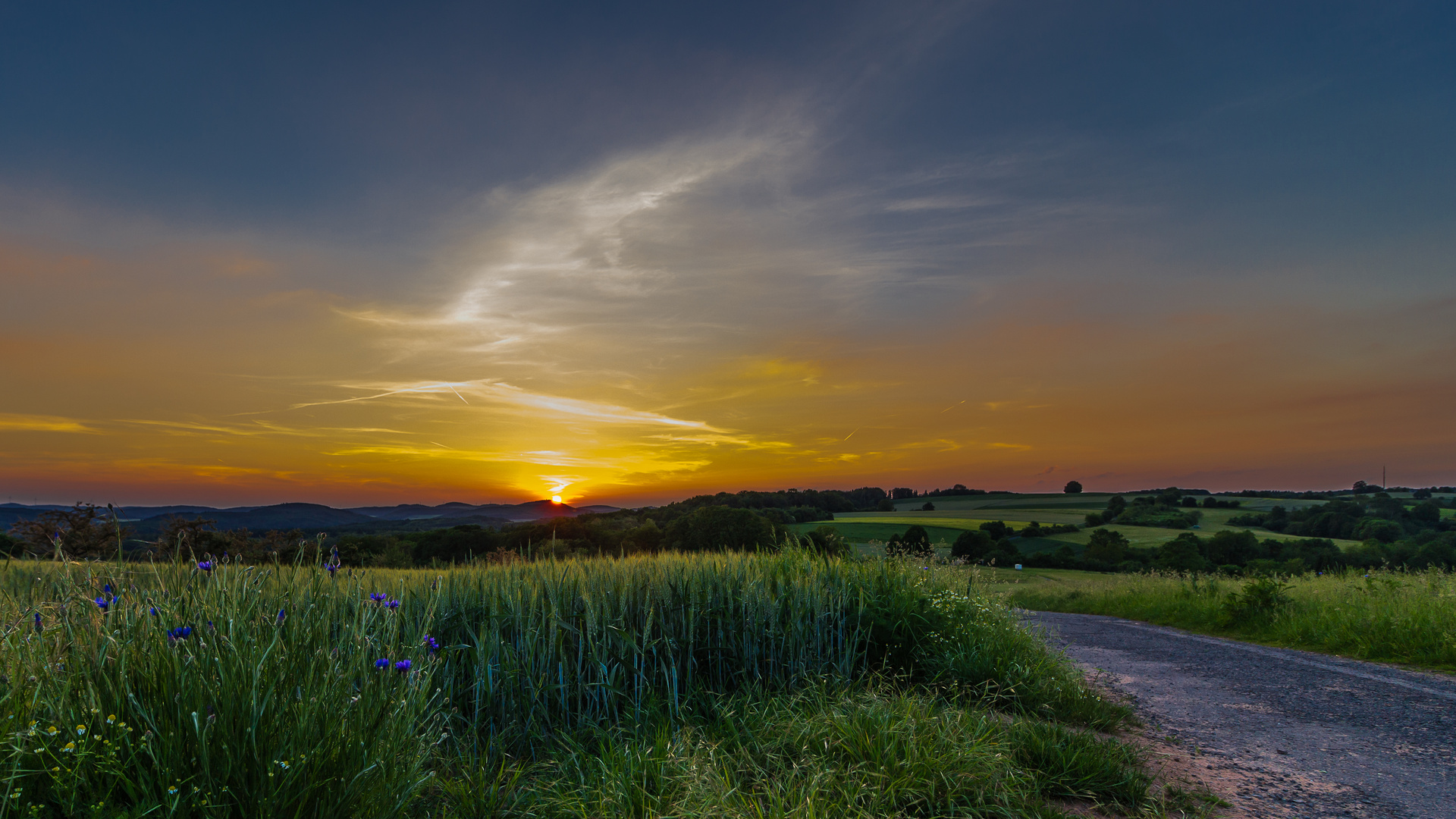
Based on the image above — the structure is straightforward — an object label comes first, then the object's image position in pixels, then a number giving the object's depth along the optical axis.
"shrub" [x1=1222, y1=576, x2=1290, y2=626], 12.82
